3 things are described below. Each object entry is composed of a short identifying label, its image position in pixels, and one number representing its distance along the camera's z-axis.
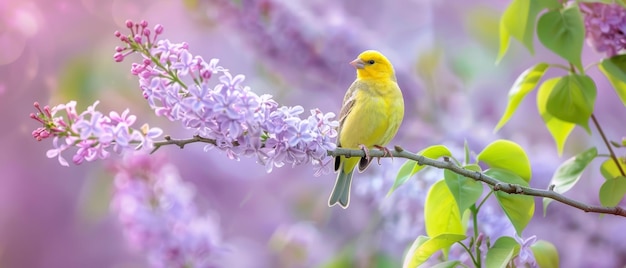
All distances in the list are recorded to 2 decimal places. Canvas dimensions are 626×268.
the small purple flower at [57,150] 4.08
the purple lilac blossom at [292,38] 4.61
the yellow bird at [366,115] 4.29
